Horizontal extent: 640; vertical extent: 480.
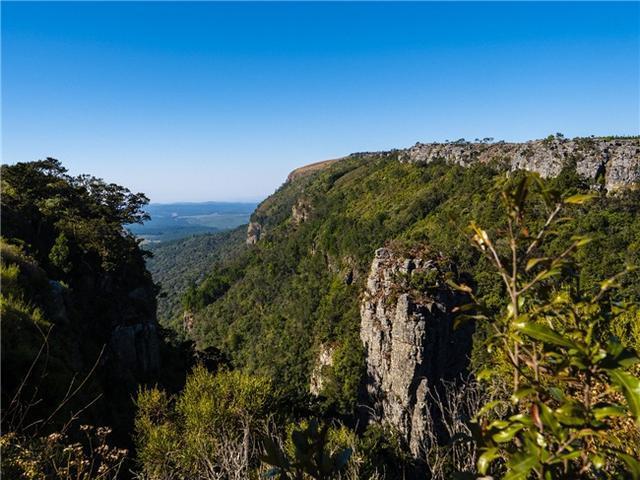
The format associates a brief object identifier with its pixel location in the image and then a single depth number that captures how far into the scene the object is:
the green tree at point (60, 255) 21.42
